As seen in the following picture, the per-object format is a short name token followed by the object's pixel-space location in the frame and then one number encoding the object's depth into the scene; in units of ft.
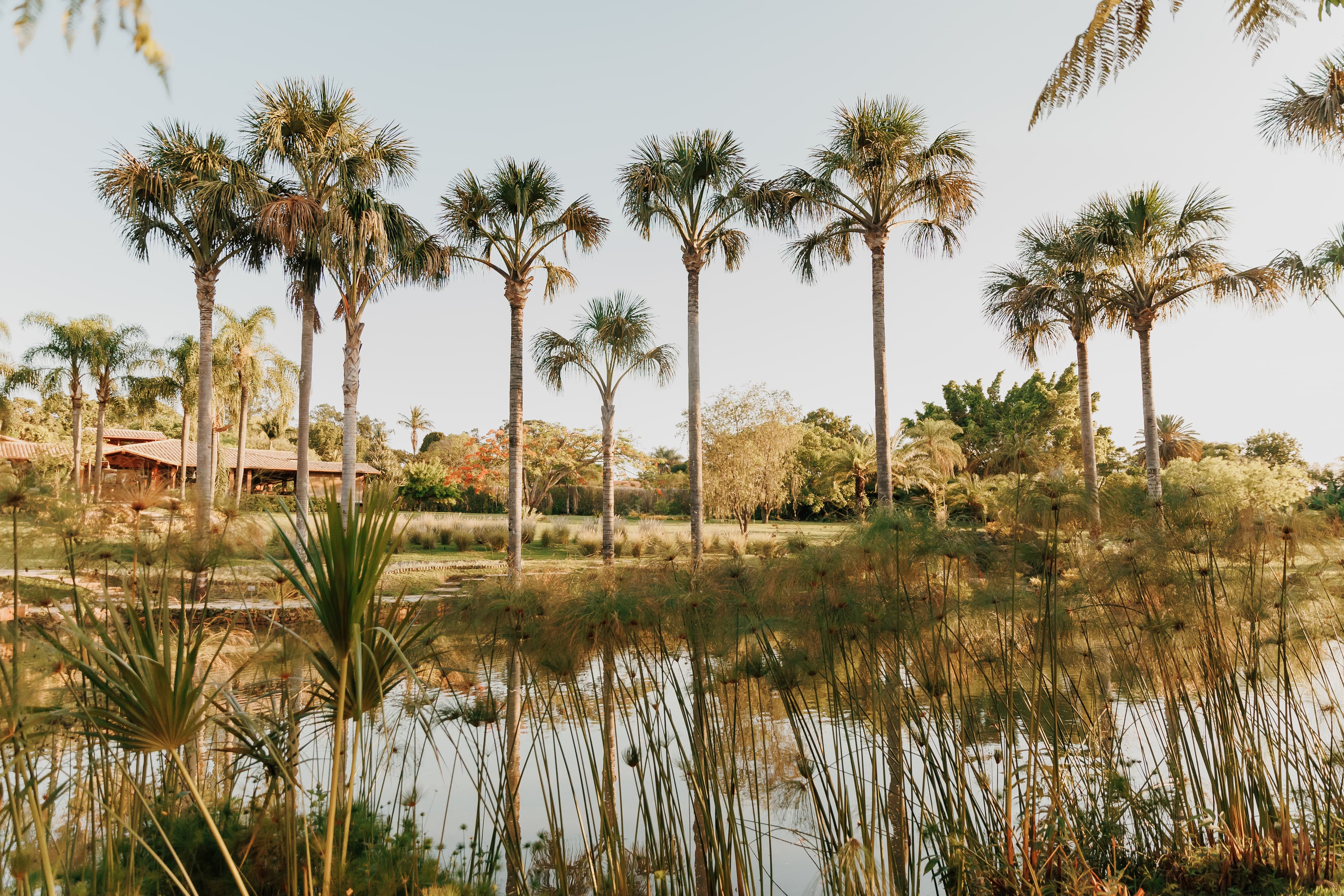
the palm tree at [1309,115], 32.51
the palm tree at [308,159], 48.80
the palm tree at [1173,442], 121.60
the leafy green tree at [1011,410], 124.67
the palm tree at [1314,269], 39.83
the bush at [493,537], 72.18
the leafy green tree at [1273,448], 120.78
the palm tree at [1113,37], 8.64
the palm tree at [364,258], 47.91
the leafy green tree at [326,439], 170.71
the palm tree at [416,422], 201.36
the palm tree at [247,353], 89.92
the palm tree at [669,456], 179.83
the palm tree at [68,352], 91.86
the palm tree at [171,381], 97.14
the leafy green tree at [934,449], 76.13
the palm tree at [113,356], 93.30
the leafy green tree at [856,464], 82.79
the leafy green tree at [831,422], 157.79
